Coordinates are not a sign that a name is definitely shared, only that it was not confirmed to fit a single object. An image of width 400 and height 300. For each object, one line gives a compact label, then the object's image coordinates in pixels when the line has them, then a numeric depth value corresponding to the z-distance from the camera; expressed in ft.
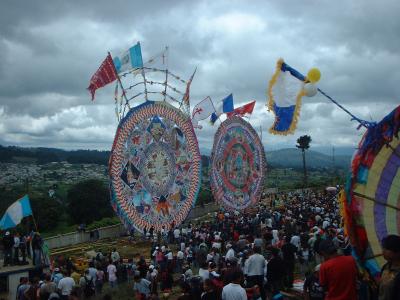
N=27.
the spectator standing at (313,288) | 26.51
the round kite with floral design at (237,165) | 92.07
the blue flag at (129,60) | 67.82
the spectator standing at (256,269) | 30.63
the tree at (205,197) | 177.91
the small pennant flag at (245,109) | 97.45
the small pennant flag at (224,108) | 92.38
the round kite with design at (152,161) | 68.23
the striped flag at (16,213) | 55.16
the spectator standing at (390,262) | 14.69
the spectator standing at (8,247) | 57.93
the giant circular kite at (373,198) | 19.49
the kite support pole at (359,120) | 21.45
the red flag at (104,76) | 65.31
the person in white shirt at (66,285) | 37.32
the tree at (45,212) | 158.20
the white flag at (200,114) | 88.58
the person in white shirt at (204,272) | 32.96
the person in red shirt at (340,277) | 19.21
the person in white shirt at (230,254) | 39.17
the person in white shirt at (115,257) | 54.68
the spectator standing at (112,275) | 48.44
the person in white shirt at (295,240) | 45.29
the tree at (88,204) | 171.94
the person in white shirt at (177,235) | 74.46
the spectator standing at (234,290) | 21.87
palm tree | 247.29
